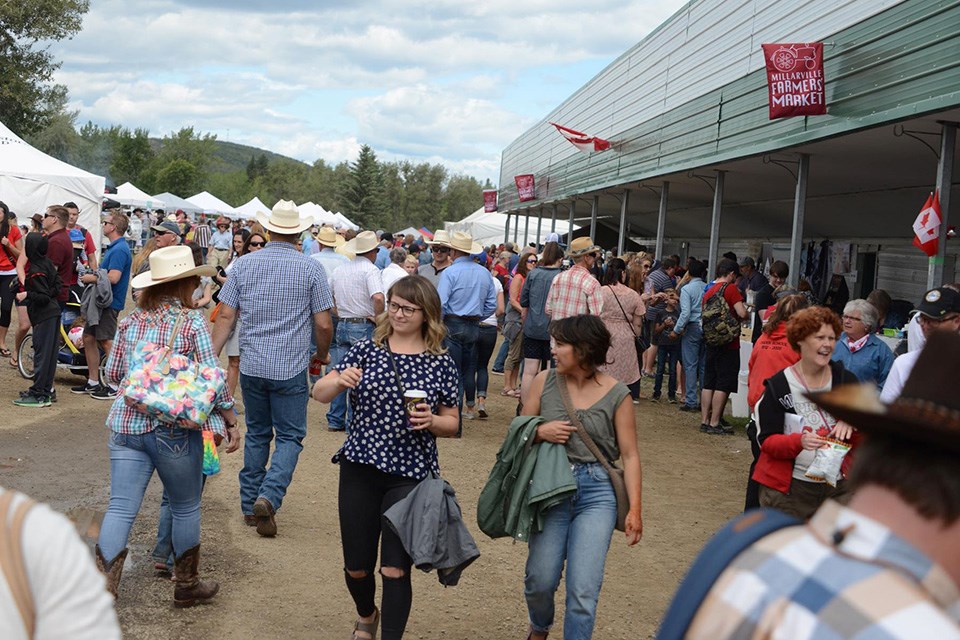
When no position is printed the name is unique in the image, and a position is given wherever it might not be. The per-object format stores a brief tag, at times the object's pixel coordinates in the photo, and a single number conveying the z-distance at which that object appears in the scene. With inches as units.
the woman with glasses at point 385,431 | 194.7
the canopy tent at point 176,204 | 1912.6
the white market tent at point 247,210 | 1944.4
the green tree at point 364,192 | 4170.8
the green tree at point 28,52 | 1697.8
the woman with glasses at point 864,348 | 288.8
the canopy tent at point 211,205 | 1913.1
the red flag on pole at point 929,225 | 384.5
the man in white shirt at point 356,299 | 407.2
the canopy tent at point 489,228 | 1785.2
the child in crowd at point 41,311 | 426.9
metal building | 402.0
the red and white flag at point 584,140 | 981.8
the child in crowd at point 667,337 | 568.6
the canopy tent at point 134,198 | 1792.6
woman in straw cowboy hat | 204.4
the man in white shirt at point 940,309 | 250.8
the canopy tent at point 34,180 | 916.0
